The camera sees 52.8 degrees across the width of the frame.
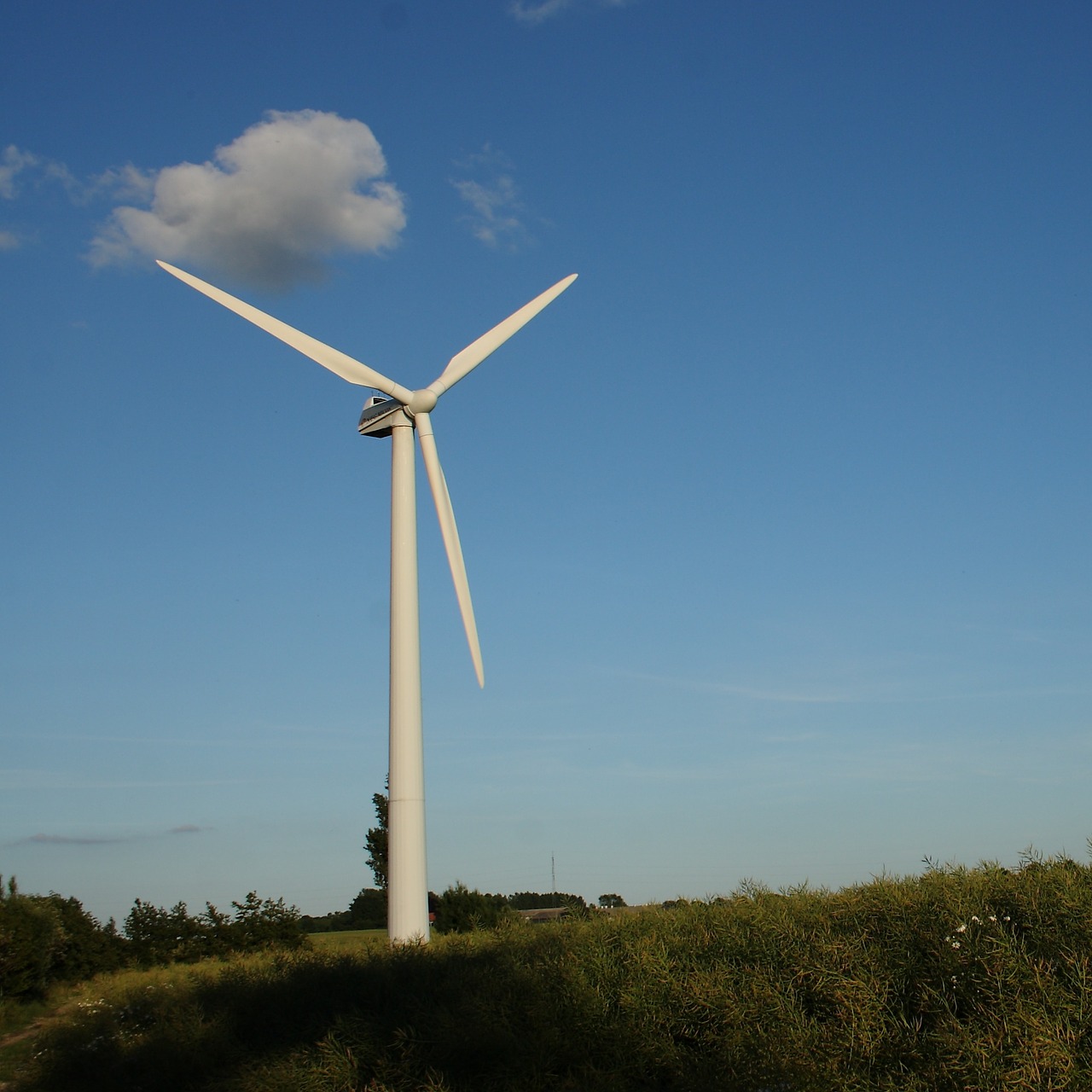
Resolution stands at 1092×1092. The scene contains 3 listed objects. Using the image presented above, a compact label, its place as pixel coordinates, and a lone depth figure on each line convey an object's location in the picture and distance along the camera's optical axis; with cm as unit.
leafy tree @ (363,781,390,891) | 4788
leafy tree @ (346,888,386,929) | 6706
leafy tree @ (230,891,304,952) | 4303
